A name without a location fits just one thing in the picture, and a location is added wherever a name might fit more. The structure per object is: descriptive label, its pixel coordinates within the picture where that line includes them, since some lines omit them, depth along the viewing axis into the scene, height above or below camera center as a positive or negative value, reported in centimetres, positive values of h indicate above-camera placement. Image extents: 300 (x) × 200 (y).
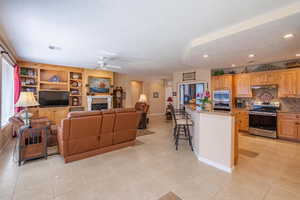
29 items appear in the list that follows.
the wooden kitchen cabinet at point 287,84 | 422 +50
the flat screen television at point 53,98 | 565 +4
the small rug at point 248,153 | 323 -130
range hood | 459 +45
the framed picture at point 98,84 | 694 +77
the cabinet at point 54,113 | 560 -59
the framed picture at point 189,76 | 658 +114
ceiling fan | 452 +130
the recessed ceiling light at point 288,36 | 256 +121
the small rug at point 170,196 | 188 -135
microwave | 545 -2
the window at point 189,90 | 643 +45
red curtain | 455 +49
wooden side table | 279 -94
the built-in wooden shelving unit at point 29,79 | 532 +79
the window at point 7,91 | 392 +24
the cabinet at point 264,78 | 454 +75
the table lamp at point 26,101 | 290 -5
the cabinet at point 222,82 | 545 +70
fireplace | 676 -15
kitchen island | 255 -79
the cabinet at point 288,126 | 410 -81
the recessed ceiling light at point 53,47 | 358 +139
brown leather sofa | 279 -75
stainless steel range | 444 -66
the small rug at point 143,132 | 503 -126
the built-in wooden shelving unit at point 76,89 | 648 +48
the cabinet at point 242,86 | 512 +53
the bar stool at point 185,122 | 348 -59
